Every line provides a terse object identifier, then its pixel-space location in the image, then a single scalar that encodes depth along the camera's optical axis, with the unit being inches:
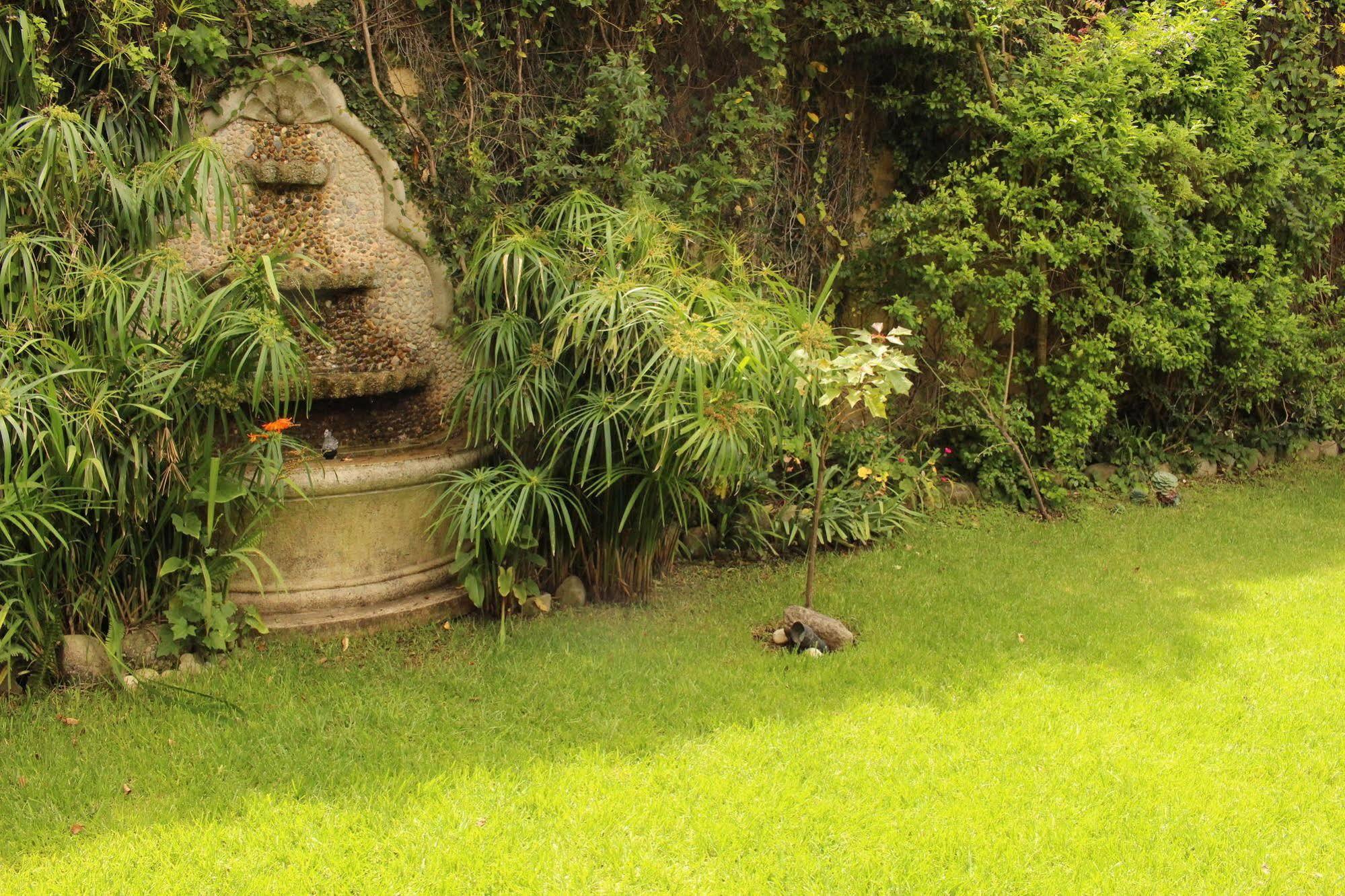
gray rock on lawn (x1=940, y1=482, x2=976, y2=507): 229.5
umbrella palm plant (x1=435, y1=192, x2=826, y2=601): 145.3
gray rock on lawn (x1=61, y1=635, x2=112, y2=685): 133.6
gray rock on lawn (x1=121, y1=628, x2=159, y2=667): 139.9
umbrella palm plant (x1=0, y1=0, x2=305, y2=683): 127.6
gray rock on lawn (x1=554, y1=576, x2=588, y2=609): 167.3
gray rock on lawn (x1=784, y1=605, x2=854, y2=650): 153.8
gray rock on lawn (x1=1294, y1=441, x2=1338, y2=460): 278.2
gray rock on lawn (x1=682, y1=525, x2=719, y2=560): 193.0
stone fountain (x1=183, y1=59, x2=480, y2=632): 152.7
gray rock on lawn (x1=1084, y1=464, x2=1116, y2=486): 246.7
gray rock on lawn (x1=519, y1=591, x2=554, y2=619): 161.9
